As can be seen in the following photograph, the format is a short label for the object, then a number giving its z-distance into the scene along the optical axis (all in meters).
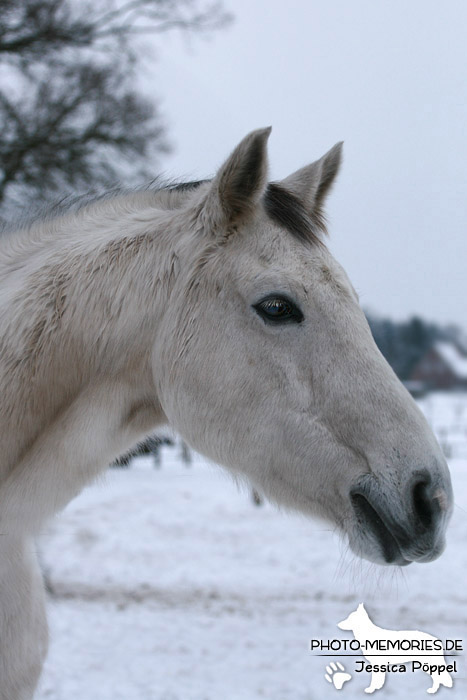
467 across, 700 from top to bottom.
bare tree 7.36
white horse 3.07
